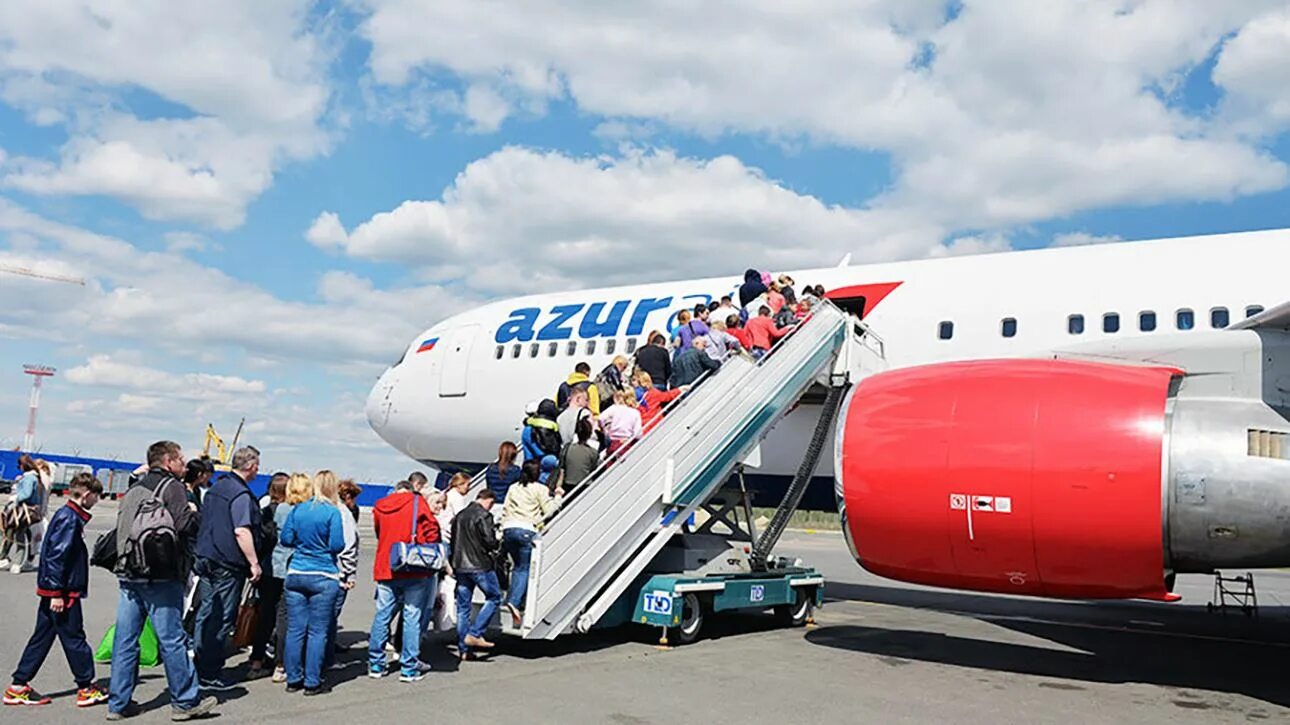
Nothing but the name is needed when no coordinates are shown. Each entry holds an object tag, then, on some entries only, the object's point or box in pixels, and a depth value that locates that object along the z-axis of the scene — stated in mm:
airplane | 7195
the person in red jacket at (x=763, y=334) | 11289
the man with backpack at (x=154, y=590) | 6000
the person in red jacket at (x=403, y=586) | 7508
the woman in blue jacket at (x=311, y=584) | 6832
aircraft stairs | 8391
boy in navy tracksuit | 6410
